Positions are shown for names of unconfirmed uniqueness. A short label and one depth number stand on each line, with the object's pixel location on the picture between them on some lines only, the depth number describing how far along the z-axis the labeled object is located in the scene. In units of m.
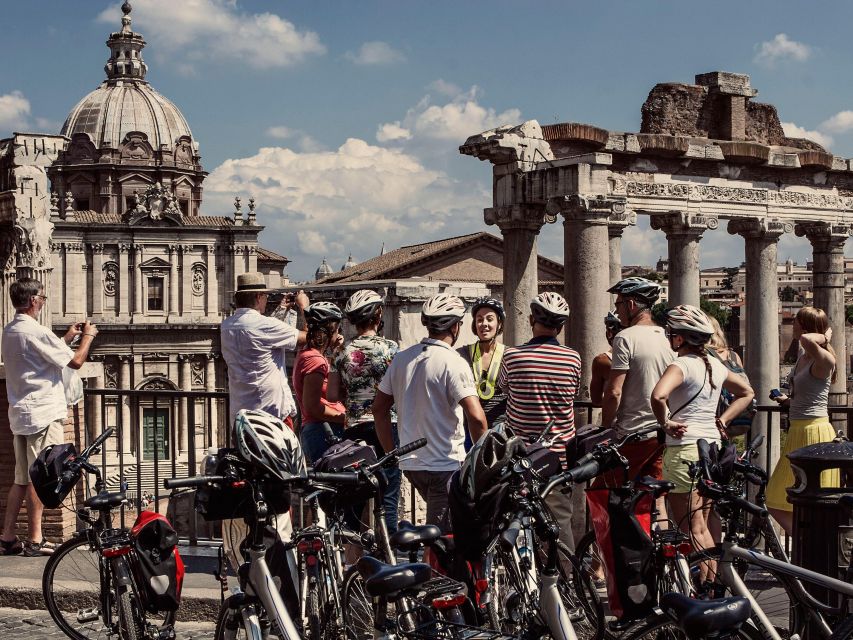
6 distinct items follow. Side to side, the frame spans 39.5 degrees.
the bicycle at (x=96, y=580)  5.13
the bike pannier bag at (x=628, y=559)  4.72
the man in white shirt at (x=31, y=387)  6.99
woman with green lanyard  6.59
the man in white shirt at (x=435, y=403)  5.66
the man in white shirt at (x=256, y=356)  6.55
